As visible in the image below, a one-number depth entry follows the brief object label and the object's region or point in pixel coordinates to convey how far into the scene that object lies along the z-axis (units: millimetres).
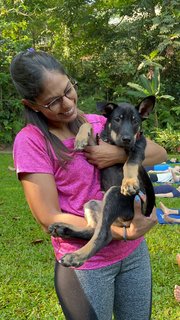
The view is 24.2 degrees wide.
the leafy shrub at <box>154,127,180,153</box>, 12699
